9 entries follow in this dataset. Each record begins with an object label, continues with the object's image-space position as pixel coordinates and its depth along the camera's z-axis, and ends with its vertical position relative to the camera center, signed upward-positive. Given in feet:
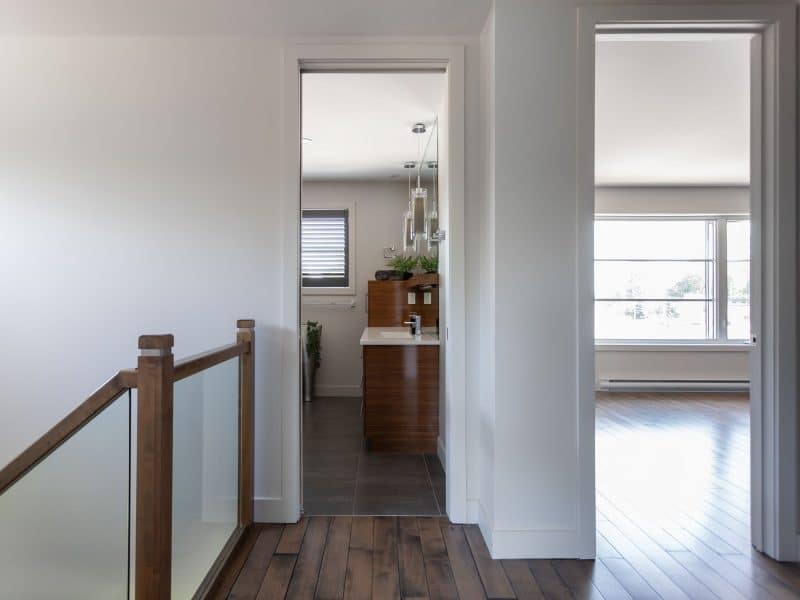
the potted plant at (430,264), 14.74 +1.18
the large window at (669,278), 21.30 +1.15
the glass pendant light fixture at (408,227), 15.05 +2.42
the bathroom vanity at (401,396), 12.22 -2.23
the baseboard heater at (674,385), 20.74 -3.27
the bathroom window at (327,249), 19.75 +2.14
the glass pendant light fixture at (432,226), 13.75 +2.22
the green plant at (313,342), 18.72 -1.43
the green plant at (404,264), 15.99 +1.27
